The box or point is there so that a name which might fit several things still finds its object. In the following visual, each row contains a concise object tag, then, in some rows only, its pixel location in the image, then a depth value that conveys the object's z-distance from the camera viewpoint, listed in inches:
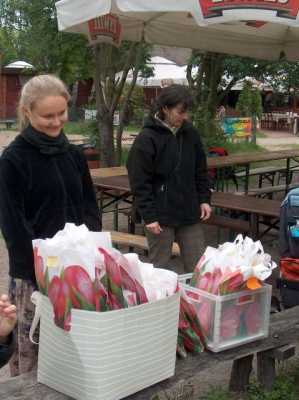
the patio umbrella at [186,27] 150.9
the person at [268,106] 1299.2
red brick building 1260.0
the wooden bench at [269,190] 296.1
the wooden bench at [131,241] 208.2
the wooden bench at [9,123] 934.4
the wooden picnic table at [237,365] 84.0
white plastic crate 97.3
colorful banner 729.8
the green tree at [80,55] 399.5
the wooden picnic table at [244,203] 200.8
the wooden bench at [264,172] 364.2
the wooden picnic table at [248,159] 309.4
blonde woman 94.3
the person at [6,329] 72.3
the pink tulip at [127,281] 82.0
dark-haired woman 147.4
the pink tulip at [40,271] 81.7
